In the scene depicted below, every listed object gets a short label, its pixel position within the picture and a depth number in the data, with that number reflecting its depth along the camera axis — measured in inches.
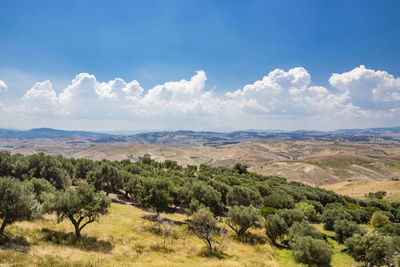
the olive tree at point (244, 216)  1723.7
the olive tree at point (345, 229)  1988.2
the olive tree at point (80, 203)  1186.6
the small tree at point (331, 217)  2419.2
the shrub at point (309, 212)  2799.5
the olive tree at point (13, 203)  962.7
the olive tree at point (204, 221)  1411.3
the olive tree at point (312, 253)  1342.3
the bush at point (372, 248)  1310.3
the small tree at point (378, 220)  2674.7
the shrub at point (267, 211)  2391.7
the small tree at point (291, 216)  2033.7
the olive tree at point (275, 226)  1802.4
